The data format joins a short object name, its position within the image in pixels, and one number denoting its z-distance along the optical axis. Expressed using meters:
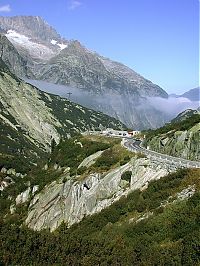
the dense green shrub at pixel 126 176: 62.00
